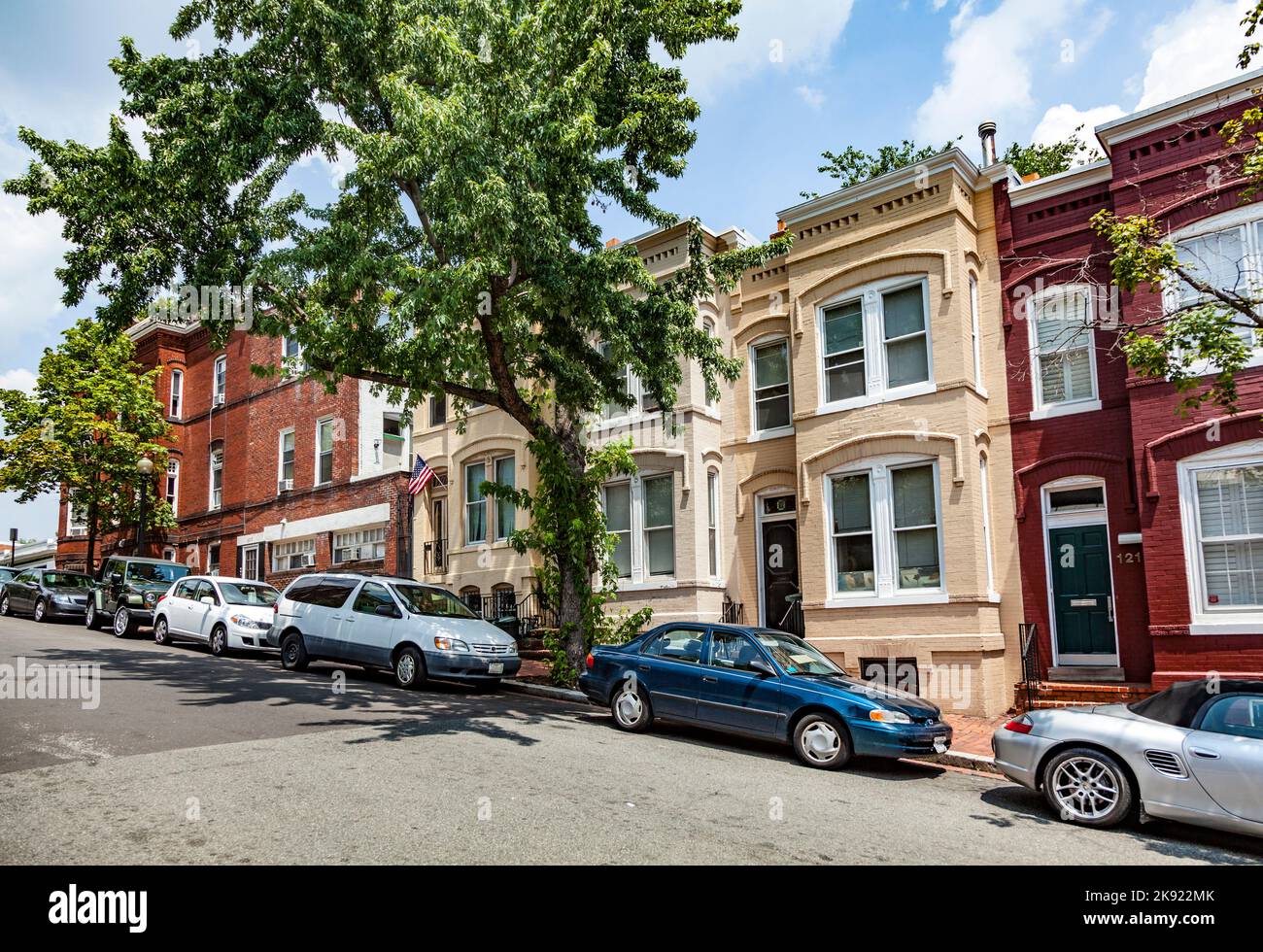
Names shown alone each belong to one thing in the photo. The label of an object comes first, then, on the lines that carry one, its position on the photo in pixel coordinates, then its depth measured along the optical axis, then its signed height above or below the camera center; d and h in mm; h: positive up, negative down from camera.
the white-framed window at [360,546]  24797 +1147
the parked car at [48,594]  23641 -23
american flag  22328 +2675
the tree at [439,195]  11977 +5700
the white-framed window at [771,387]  17750 +3782
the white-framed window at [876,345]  15336 +4039
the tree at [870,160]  27570 +12954
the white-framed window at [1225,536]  12023 +423
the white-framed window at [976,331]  15102 +4092
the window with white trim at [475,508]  22234 +1880
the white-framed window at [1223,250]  12547 +4539
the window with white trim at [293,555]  27094 +1006
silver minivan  13672 -739
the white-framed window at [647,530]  18109 +1009
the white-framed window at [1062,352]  14234 +3539
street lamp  24922 +3340
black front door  17328 +144
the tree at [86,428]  27281 +5116
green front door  13617 -320
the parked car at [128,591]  20875 +3
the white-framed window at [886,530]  14703 +740
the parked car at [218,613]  17844 -485
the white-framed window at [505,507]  21500 +1815
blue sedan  9711 -1374
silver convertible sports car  7227 -1622
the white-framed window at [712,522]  17969 +1144
